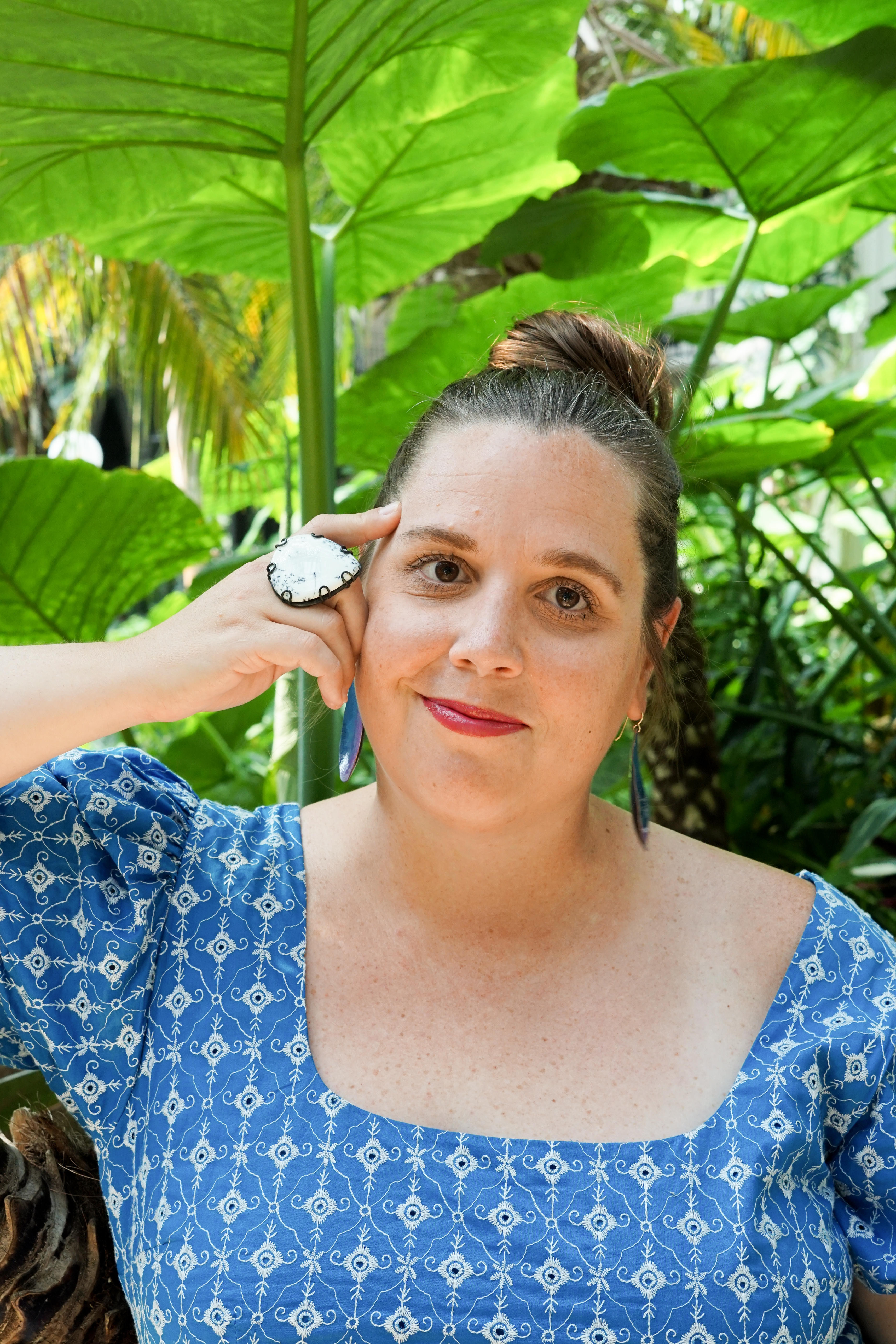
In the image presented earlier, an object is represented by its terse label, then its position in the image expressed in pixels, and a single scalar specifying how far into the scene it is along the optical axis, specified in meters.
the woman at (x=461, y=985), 0.89
